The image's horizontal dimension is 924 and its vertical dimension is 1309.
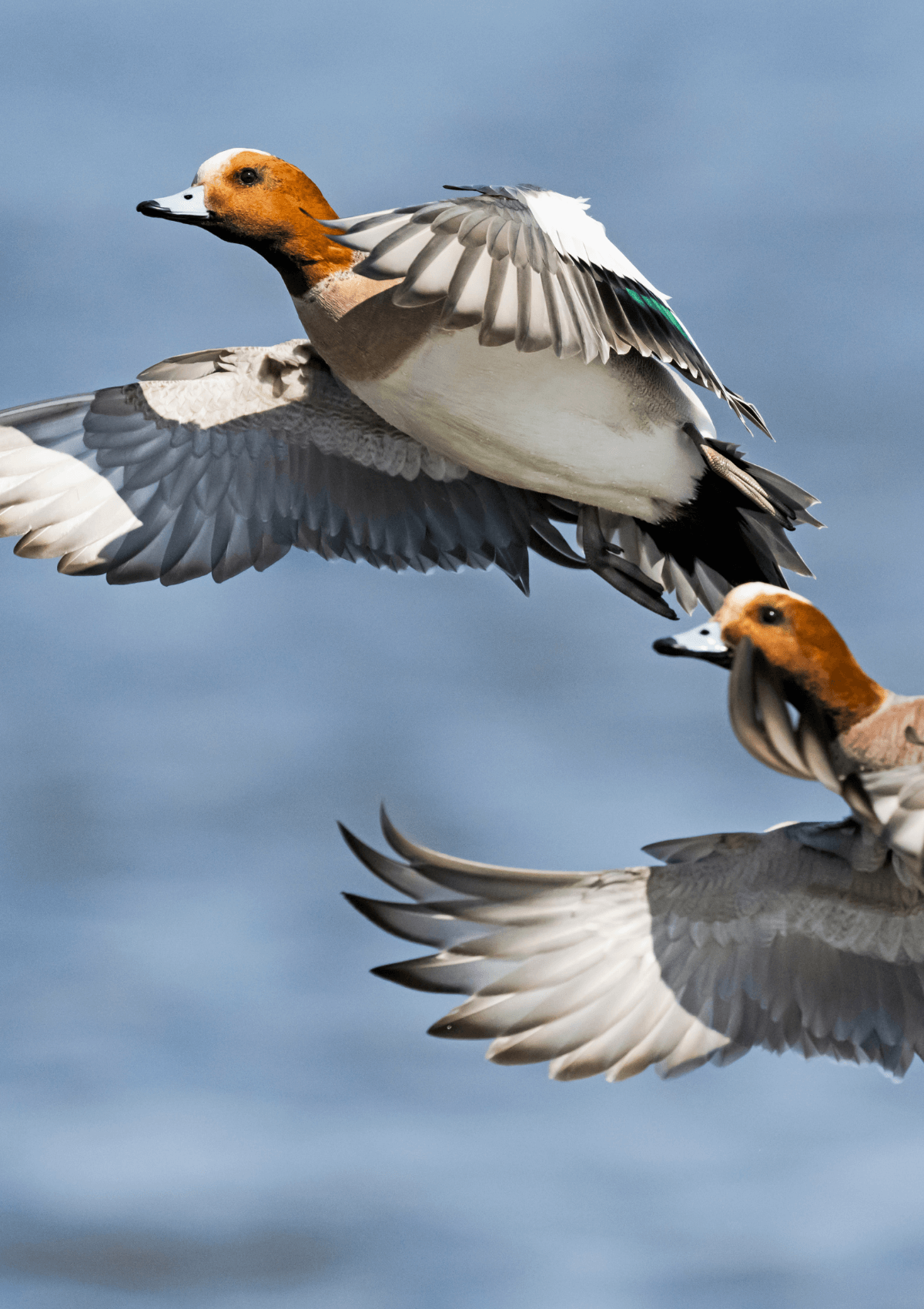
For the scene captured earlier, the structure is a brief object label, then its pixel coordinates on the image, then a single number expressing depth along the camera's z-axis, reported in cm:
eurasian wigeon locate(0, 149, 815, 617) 822
